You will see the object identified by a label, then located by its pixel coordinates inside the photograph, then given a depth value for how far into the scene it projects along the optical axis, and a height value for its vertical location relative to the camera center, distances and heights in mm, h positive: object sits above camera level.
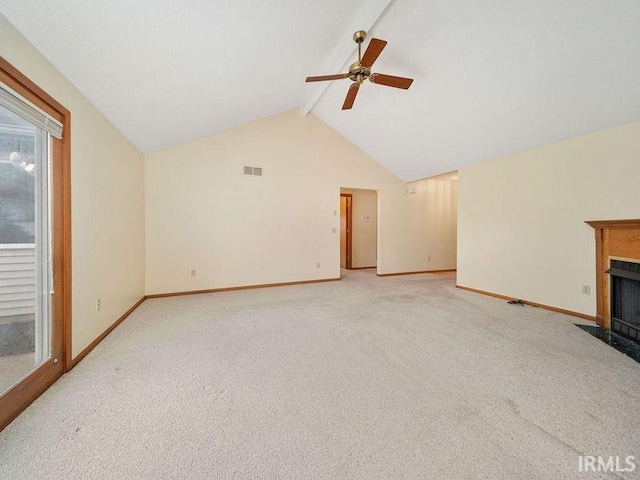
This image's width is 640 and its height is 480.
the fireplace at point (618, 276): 2344 -386
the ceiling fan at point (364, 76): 2285 +1704
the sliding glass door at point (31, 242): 1365 -12
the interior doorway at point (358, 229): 6610 +295
